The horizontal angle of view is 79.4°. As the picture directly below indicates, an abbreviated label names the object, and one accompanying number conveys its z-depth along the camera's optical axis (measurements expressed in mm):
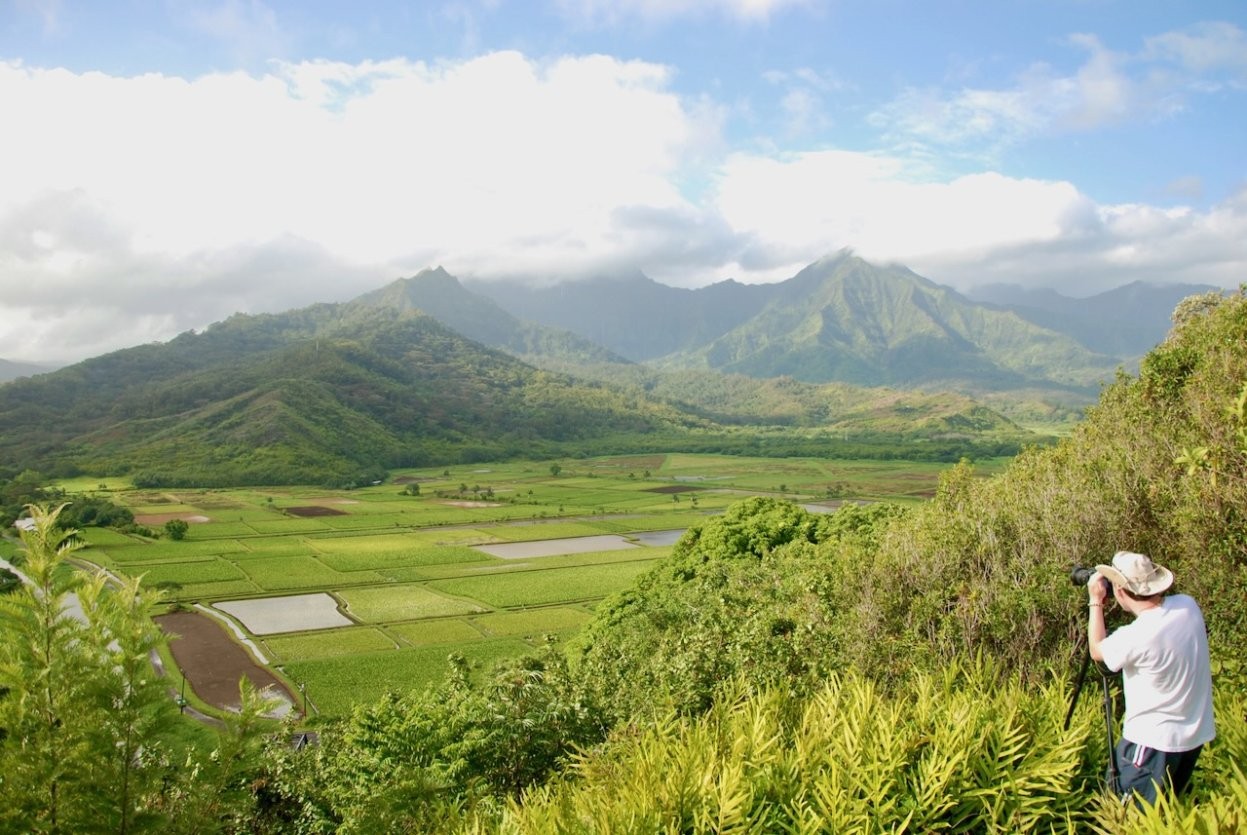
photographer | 4934
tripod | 5258
